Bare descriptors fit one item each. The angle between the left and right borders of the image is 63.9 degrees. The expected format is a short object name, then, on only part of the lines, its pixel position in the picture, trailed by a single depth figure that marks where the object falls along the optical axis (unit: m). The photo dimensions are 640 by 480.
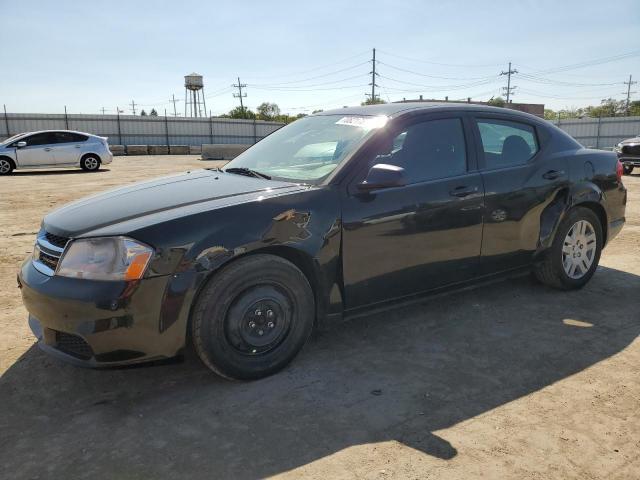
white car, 16.56
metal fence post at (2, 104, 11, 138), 34.00
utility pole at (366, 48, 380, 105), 71.27
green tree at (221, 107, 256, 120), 80.12
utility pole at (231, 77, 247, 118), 88.66
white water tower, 67.38
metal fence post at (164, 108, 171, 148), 40.75
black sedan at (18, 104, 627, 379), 2.58
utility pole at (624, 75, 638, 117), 85.88
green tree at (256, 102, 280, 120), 96.69
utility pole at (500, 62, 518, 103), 79.75
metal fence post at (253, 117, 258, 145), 44.28
